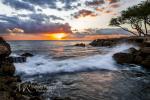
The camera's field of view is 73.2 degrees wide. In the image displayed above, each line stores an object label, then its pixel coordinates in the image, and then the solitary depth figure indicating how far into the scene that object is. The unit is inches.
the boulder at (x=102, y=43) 1289.7
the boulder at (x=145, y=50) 484.2
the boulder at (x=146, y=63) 450.7
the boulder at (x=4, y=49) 334.8
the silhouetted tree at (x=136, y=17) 988.8
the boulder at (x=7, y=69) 310.3
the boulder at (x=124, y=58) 490.6
